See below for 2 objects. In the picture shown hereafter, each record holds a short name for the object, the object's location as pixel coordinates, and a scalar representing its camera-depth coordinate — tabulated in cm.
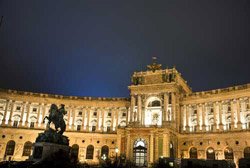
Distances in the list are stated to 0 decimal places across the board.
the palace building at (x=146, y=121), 5375
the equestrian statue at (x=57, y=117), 2822
